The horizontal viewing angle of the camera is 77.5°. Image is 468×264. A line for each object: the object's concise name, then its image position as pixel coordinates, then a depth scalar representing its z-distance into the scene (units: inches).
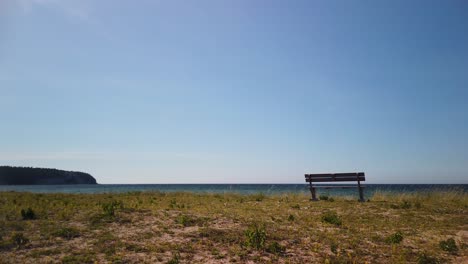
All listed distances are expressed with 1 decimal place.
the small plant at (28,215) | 403.2
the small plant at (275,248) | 280.7
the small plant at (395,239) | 311.8
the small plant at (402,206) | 565.9
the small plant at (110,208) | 422.5
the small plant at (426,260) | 248.6
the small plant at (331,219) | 409.1
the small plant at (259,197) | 753.6
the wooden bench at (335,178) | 690.8
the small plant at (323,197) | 727.3
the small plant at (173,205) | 570.1
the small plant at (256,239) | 290.0
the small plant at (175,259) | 240.1
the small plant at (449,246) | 287.4
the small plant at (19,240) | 285.4
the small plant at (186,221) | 392.4
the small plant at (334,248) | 280.5
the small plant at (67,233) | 317.1
